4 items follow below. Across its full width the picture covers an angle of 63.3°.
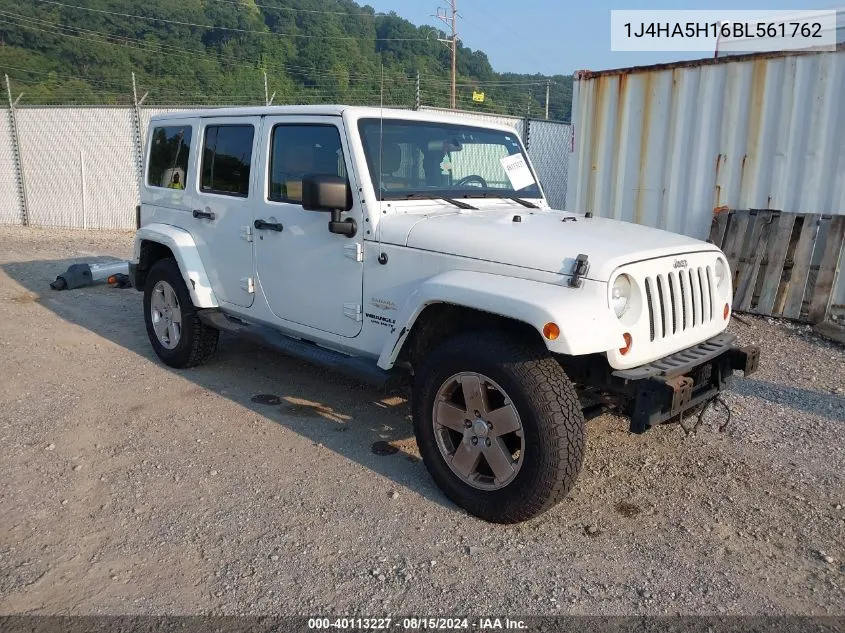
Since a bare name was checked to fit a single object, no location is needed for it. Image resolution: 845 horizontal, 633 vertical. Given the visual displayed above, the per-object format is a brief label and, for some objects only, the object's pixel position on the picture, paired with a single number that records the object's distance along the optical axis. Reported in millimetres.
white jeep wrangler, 3154
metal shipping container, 6898
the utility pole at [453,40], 27003
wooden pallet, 6848
